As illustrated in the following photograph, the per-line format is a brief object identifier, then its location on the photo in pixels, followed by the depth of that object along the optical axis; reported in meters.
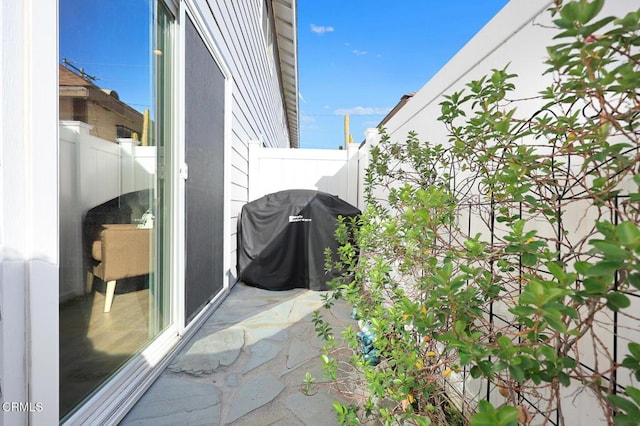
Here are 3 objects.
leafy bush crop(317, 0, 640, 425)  0.51
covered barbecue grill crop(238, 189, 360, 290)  3.78
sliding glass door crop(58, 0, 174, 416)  1.21
